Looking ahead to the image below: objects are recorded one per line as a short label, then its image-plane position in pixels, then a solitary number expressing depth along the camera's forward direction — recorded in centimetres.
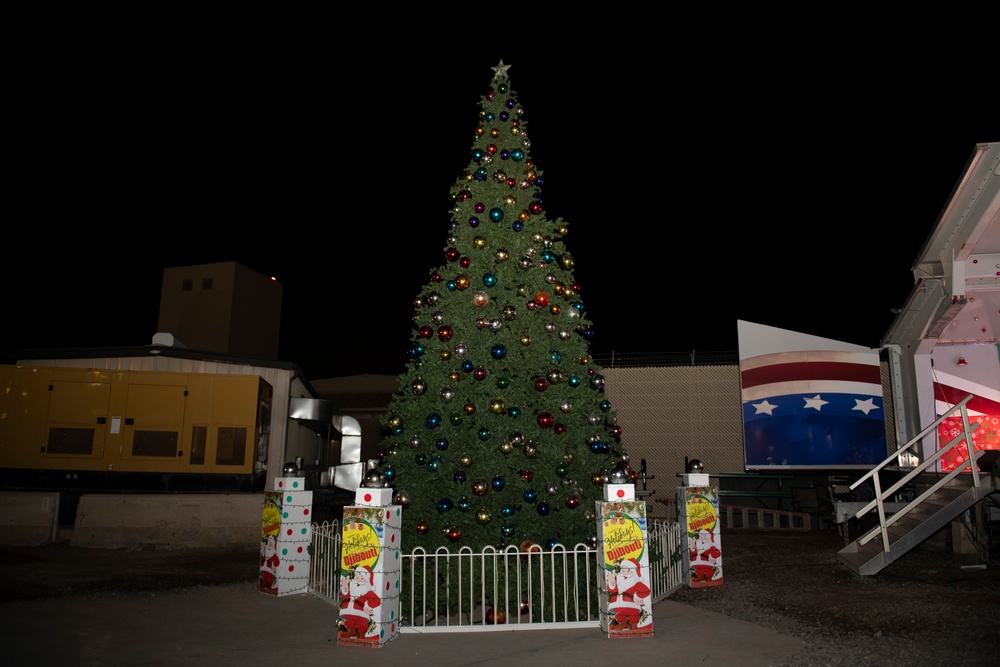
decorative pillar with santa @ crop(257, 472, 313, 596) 798
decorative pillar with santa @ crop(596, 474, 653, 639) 602
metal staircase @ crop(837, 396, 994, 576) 833
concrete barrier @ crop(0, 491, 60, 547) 1167
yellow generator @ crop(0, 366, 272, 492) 1225
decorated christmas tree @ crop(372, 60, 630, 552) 710
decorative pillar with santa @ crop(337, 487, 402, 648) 581
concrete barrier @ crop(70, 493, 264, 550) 1170
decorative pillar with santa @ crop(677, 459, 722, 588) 816
